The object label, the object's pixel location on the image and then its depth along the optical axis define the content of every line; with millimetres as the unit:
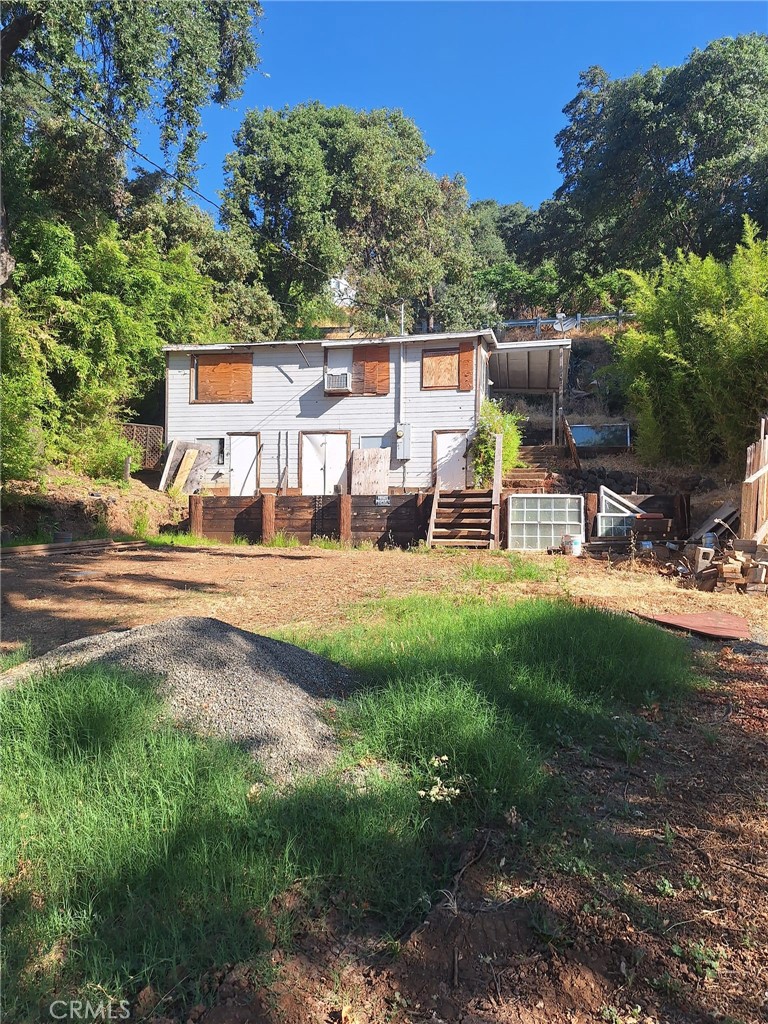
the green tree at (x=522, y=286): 36938
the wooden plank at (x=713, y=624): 6457
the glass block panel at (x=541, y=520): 14812
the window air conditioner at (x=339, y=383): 19672
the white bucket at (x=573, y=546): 13875
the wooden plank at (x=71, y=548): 11375
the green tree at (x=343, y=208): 27688
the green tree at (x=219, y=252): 22406
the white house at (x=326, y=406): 19172
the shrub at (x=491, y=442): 18083
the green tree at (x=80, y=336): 15477
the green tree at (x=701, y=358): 13617
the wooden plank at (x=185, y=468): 19323
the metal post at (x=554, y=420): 21948
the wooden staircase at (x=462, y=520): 14836
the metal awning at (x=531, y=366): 19625
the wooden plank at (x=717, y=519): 11719
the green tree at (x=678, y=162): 23656
